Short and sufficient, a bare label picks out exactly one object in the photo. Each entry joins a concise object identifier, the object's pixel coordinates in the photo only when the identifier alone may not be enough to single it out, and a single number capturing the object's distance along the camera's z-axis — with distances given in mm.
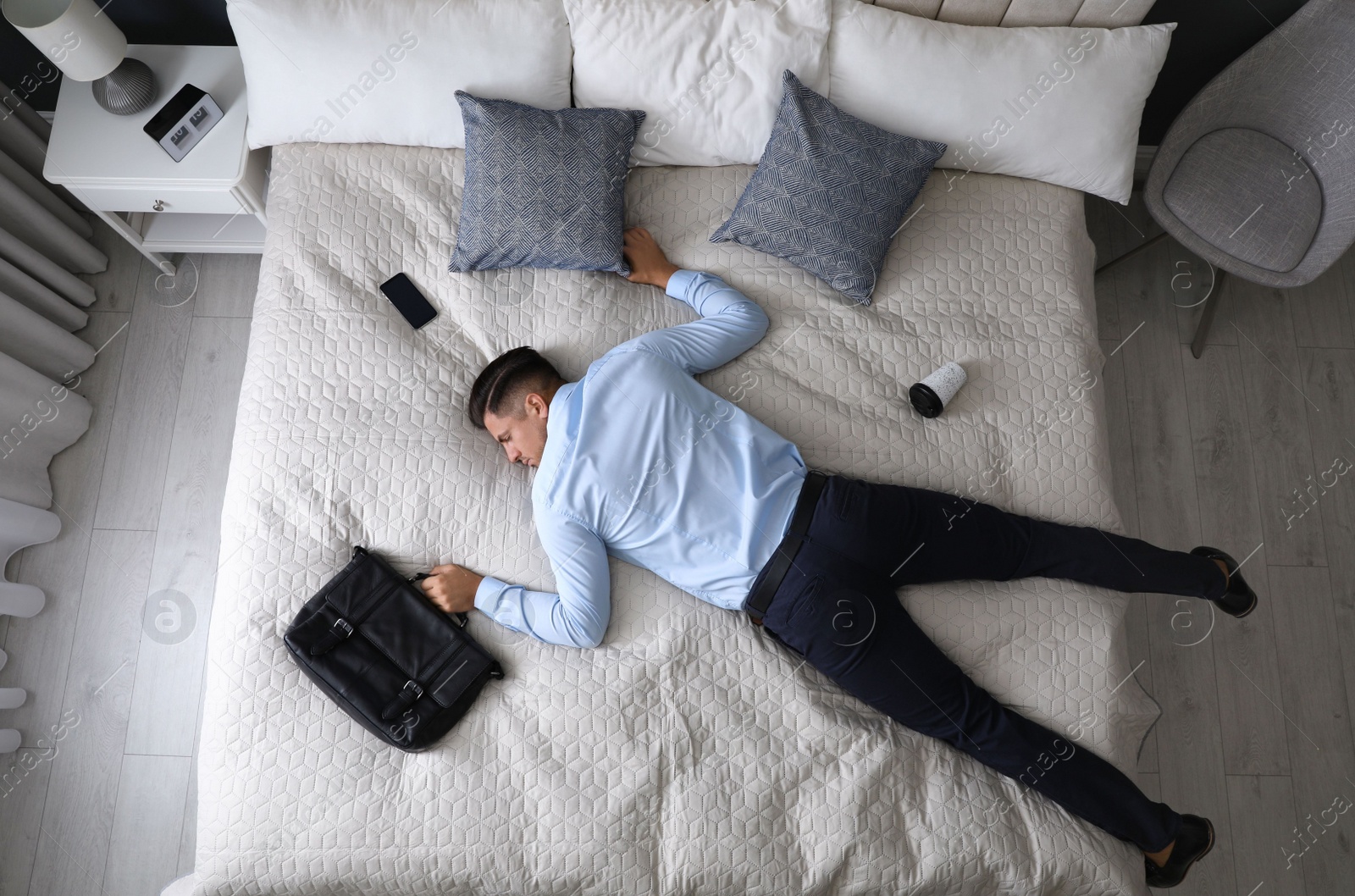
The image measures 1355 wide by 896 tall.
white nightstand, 2023
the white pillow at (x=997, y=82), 1953
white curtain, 2096
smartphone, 1871
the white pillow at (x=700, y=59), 1941
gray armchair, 2139
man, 1593
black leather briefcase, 1570
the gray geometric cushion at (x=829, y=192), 1878
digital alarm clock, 2033
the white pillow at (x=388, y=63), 1888
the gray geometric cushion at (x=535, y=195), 1859
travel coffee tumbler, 1790
